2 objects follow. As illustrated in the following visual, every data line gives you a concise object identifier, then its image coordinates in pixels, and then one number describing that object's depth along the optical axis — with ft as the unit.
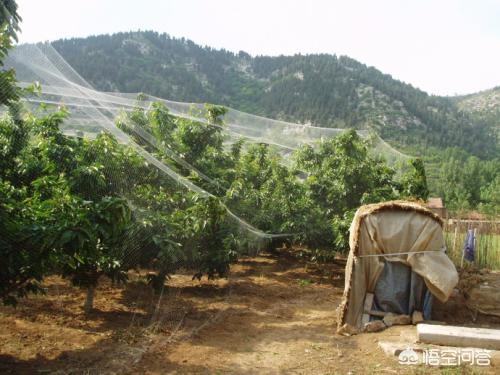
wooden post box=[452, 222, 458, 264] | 35.54
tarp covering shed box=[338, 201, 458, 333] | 19.35
